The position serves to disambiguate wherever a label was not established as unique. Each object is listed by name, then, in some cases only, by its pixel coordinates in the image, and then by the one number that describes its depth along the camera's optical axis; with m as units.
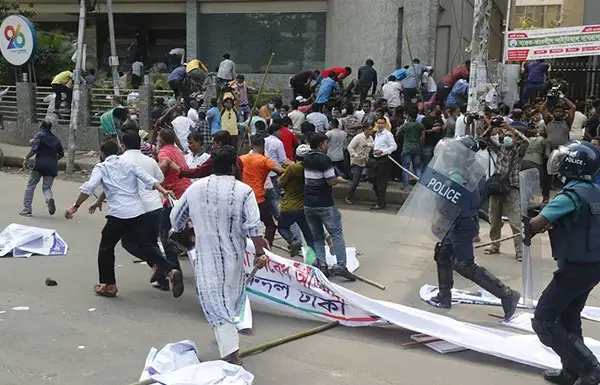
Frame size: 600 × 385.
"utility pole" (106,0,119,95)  17.17
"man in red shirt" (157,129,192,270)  7.15
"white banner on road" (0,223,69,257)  8.09
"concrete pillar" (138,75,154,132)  16.73
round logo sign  16.19
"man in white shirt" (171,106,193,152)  12.80
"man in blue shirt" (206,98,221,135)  13.05
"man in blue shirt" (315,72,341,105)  15.49
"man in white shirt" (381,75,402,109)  15.80
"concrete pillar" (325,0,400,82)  18.98
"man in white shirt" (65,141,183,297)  6.46
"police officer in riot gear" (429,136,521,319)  5.93
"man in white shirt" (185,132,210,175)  8.08
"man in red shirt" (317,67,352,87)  16.72
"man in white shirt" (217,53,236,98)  17.10
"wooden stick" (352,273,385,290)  7.02
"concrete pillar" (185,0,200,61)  22.27
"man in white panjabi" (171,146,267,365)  4.71
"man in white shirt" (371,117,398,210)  12.02
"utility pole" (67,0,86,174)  15.07
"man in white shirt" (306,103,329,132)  13.25
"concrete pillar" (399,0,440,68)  18.20
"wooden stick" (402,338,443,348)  5.41
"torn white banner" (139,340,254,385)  4.29
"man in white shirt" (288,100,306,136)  13.52
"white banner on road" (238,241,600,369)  5.11
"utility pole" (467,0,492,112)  9.88
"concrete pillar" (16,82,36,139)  18.36
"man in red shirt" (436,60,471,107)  15.13
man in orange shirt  7.88
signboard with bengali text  14.50
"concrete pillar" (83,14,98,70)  25.94
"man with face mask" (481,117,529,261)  8.56
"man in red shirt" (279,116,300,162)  11.19
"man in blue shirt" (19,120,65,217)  10.43
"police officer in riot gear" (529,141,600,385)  4.34
